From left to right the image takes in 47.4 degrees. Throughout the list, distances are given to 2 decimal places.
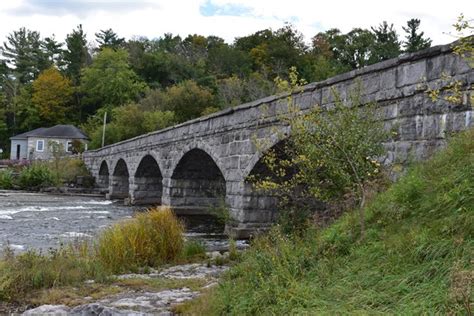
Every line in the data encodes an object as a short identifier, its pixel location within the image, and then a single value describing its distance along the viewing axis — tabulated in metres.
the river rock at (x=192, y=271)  8.34
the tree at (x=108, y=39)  87.93
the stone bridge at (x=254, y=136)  7.39
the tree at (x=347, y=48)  51.00
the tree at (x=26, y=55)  82.50
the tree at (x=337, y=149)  6.88
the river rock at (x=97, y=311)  5.88
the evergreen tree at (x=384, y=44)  48.75
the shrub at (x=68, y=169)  42.28
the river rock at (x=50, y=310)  6.24
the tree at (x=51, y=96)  70.69
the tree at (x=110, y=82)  66.75
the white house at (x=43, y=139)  61.91
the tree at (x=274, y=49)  60.08
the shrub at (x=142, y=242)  8.86
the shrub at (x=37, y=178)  39.81
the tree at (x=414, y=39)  47.94
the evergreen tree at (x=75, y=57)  79.06
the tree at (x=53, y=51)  84.55
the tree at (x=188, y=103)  48.98
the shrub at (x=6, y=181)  40.19
